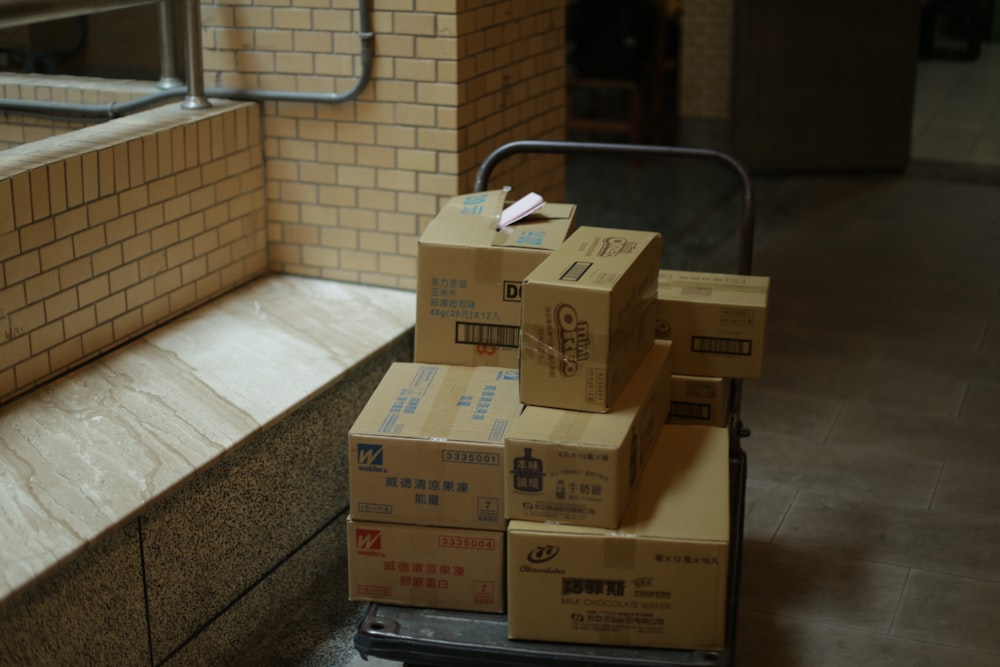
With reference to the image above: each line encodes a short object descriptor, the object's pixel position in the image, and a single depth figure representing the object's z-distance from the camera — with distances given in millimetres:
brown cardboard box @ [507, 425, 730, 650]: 2100
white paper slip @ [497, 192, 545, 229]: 2645
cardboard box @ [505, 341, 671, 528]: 2092
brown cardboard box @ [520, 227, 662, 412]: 2162
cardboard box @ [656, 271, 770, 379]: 2572
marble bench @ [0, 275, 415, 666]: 2242
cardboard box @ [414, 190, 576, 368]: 2539
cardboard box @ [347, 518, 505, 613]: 2279
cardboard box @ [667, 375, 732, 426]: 2604
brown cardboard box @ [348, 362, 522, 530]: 2254
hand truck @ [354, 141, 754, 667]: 2127
